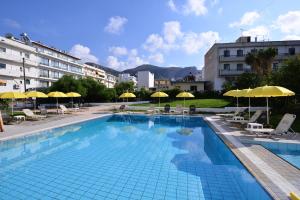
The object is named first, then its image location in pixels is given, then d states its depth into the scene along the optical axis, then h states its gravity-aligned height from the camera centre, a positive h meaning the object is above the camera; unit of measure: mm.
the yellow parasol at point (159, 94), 16591 +412
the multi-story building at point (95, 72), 51992 +10267
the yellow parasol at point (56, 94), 14623 +441
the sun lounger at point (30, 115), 12423 -1466
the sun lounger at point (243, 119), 9383 -1529
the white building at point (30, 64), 25176 +7335
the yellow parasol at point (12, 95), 11717 +281
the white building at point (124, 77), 79724 +11968
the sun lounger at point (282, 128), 7129 -1547
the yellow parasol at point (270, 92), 7023 +305
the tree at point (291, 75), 9946 +1623
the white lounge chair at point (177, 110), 15869 -1383
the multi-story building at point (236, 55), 25419 +7963
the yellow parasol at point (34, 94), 13092 +404
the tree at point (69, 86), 21753 +1934
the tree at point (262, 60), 19211 +5342
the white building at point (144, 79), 62706 +8492
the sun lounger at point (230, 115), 11619 -1567
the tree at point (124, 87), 30865 +2651
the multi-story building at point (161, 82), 66170 +7621
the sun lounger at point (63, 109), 15879 -1246
